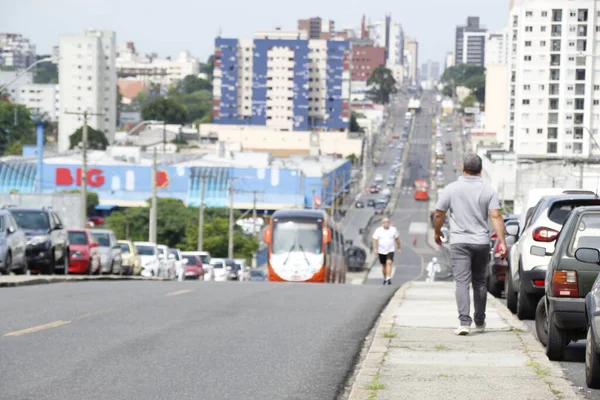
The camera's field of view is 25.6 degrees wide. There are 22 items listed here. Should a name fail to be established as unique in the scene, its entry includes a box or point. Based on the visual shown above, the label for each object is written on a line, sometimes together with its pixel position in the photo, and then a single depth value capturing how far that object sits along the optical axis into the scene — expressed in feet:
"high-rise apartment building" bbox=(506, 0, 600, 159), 425.28
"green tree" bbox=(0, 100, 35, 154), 585.63
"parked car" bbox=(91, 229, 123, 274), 115.55
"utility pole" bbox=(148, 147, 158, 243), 176.16
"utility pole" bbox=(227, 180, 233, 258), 219.20
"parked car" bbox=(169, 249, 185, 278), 144.25
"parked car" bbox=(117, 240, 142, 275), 126.11
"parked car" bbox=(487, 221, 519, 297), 76.15
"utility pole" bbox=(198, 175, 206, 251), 202.90
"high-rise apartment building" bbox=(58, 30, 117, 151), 636.07
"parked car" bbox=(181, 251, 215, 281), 158.95
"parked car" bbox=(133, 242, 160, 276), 135.44
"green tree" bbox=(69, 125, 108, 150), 578.66
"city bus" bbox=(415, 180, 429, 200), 493.36
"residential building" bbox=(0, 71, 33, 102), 531.17
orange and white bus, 127.44
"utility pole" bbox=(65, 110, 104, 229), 164.35
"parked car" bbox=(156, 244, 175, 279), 137.80
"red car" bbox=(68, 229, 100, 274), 108.58
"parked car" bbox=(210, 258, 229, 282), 168.66
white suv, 52.70
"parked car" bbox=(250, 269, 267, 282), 185.73
